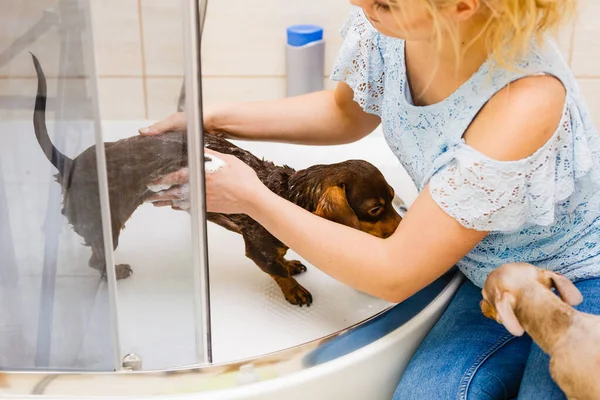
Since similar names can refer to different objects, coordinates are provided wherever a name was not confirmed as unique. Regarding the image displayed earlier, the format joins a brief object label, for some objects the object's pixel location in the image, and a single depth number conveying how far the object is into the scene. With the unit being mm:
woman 968
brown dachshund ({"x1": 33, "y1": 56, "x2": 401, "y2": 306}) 861
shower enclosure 836
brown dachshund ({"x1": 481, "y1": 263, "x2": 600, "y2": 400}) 956
